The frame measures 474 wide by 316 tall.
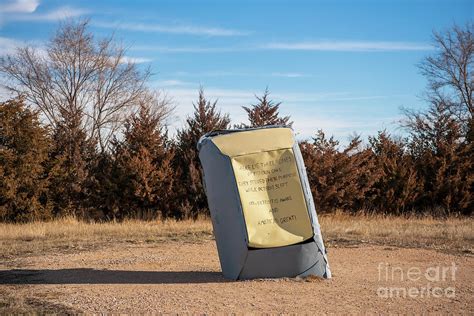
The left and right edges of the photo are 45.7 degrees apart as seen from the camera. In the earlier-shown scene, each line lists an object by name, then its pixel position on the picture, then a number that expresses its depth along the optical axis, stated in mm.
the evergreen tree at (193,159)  20219
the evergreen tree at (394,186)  21188
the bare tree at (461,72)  37469
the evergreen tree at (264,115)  21469
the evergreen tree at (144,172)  19594
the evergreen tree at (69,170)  20031
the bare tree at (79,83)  31938
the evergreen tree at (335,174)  20328
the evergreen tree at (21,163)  18906
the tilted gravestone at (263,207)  8242
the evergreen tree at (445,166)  21359
